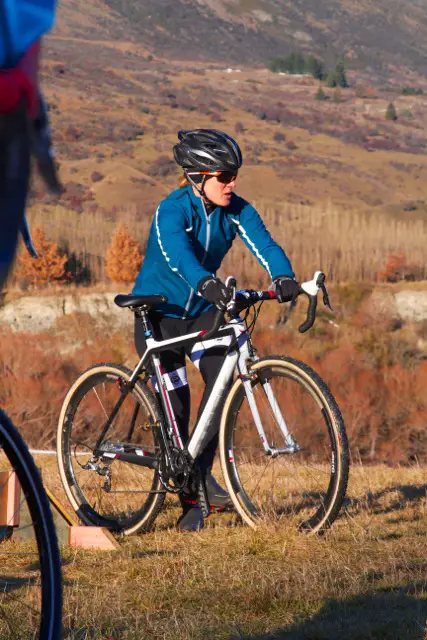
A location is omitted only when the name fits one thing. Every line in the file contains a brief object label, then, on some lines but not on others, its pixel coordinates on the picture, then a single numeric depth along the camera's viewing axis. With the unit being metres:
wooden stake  4.98
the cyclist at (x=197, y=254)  10.05
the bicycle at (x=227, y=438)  9.71
